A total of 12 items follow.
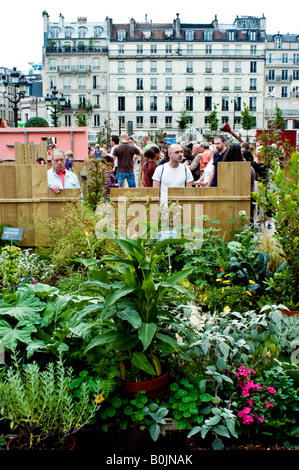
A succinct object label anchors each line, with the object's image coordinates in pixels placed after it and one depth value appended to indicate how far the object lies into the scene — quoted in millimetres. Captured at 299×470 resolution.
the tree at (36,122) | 30359
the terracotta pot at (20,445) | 2664
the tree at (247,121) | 37625
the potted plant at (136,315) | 2871
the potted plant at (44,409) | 2604
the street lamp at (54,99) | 23470
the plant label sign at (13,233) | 4750
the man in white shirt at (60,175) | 6801
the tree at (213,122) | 48169
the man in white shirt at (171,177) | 6707
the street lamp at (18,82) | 17594
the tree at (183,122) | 44781
